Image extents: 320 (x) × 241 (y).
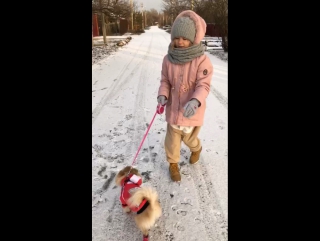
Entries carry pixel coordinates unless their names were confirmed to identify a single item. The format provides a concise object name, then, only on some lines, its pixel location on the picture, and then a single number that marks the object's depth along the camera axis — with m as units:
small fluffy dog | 1.64
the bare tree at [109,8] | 12.92
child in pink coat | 2.02
